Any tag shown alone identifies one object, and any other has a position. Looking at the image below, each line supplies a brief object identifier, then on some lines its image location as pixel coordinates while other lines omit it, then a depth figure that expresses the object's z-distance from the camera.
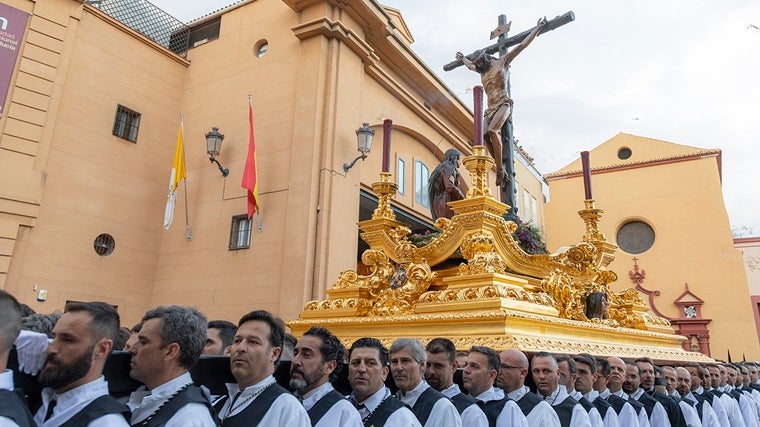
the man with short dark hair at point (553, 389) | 3.29
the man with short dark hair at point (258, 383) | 2.13
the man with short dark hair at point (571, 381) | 3.56
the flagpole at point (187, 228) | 10.28
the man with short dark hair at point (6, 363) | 1.46
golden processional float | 3.96
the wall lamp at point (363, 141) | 9.45
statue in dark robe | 5.79
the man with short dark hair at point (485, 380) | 3.13
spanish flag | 9.00
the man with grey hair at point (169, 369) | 1.88
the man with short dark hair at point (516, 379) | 3.25
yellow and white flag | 9.38
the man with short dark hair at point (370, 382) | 2.73
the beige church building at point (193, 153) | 8.78
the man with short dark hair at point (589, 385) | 3.73
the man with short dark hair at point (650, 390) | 4.41
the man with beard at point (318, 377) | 2.48
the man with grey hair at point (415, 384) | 2.86
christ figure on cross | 6.11
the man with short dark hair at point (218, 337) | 3.27
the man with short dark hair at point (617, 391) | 4.06
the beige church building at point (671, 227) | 18.22
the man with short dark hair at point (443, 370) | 3.16
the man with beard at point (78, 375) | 1.71
